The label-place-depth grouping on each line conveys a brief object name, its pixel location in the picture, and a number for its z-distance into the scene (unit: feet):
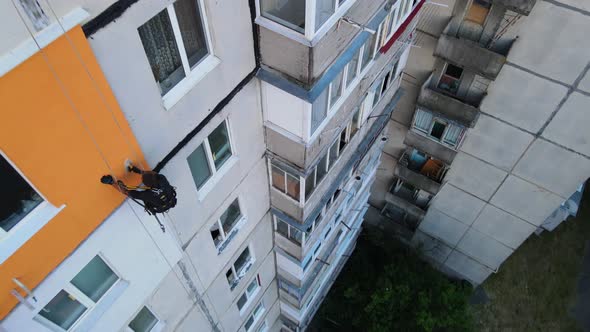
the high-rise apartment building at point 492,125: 49.08
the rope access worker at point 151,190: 24.03
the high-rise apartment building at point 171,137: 19.13
